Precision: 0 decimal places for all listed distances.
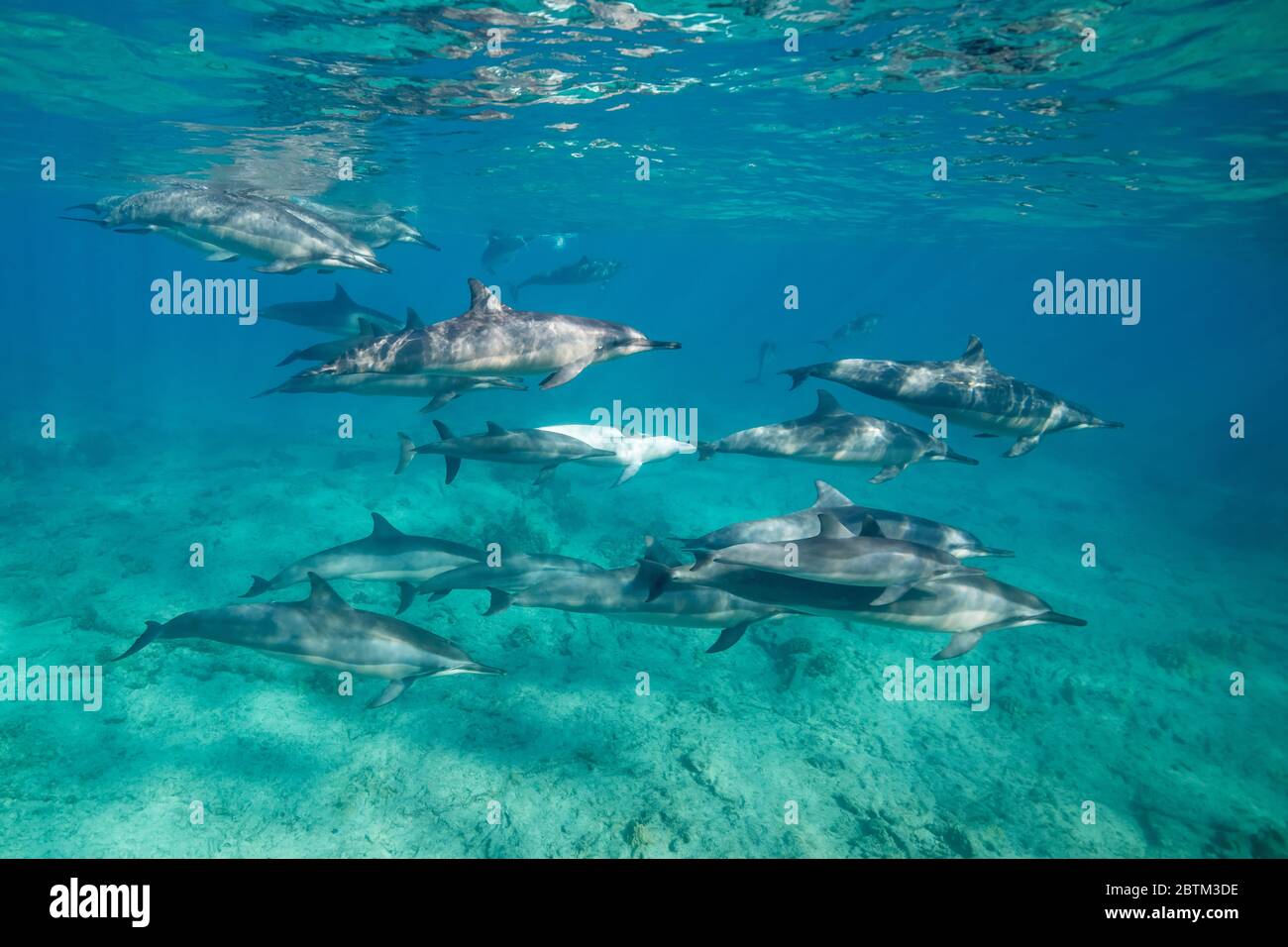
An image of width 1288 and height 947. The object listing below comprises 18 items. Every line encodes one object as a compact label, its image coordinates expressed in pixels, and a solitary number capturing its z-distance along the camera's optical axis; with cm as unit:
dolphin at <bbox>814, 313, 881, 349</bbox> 2353
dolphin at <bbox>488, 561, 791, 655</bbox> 730
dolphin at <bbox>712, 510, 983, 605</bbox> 600
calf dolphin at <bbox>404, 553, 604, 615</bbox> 791
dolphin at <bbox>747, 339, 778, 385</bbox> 2599
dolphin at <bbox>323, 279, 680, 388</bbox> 761
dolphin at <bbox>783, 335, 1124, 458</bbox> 915
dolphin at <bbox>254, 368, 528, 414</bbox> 789
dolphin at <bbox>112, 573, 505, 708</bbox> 704
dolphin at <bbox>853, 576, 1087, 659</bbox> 686
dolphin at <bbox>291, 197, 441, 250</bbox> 1517
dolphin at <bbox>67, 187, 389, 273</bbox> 852
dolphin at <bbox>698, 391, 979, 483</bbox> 894
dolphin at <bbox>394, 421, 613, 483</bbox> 934
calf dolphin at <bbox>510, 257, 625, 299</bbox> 2083
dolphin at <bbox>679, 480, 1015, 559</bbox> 752
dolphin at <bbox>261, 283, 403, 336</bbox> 1331
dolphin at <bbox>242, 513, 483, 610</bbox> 891
